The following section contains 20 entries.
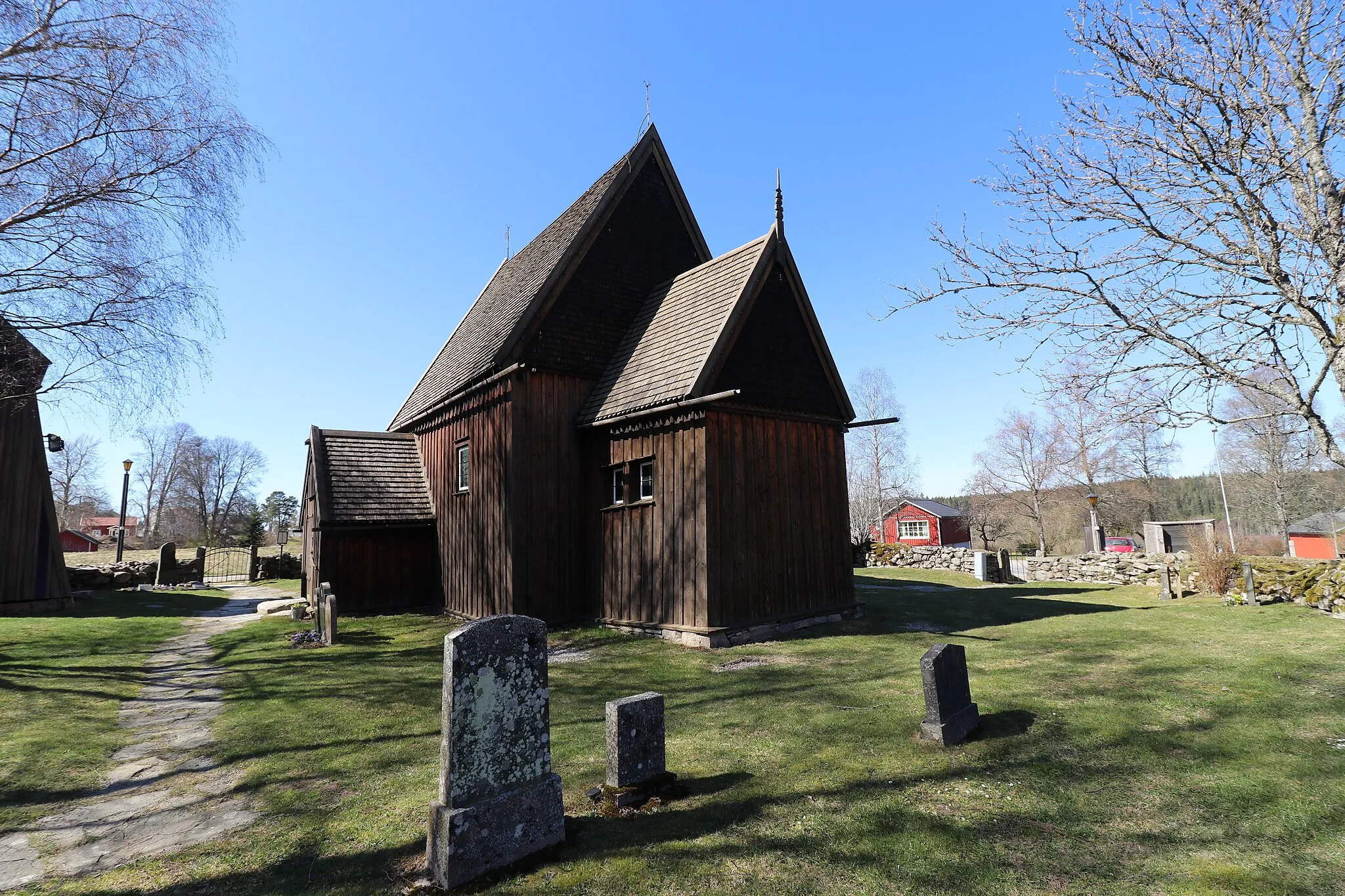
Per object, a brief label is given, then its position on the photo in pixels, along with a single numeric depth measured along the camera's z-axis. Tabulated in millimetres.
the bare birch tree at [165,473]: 69500
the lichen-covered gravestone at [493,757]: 4211
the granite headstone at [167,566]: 27281
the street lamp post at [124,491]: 31422
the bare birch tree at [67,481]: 59125
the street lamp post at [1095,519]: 33500
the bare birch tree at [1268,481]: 39625
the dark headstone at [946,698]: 6156
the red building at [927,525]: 54094
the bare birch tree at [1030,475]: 42125
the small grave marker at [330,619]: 12969
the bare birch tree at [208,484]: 69625
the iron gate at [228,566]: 33094
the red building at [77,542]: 57438
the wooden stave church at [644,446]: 12273
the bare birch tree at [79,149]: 9883
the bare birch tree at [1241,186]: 5797
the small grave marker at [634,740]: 5246
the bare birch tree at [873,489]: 43812
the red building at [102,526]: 71625
